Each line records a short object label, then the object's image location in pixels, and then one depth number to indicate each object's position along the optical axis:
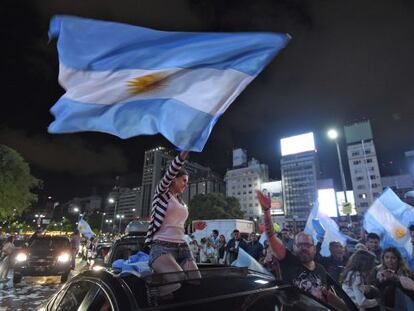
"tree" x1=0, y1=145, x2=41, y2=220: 29.80
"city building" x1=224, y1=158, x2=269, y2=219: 130.75
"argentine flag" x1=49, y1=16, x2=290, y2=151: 4.08
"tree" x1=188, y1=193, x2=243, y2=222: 70.75
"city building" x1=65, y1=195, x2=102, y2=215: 191.50
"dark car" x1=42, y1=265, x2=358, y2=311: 2.05
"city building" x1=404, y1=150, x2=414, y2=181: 77.50
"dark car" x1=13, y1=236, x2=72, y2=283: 12.05
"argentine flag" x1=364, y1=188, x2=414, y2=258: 8.20
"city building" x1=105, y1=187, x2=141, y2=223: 179.14
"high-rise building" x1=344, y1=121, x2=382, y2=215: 90.44
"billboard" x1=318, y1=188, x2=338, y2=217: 61.59
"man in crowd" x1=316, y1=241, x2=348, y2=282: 6.00
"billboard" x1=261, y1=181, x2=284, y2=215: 107.19
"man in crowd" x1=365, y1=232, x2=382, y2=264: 6.87
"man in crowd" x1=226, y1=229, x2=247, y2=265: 10.90
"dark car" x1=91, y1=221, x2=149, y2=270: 6.58
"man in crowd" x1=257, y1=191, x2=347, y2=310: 3.61
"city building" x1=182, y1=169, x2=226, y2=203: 153.62
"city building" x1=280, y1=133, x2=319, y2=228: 111.44
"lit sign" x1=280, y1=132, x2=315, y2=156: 91.75
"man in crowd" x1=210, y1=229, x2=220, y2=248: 14.84
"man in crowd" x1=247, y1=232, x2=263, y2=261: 9.65
